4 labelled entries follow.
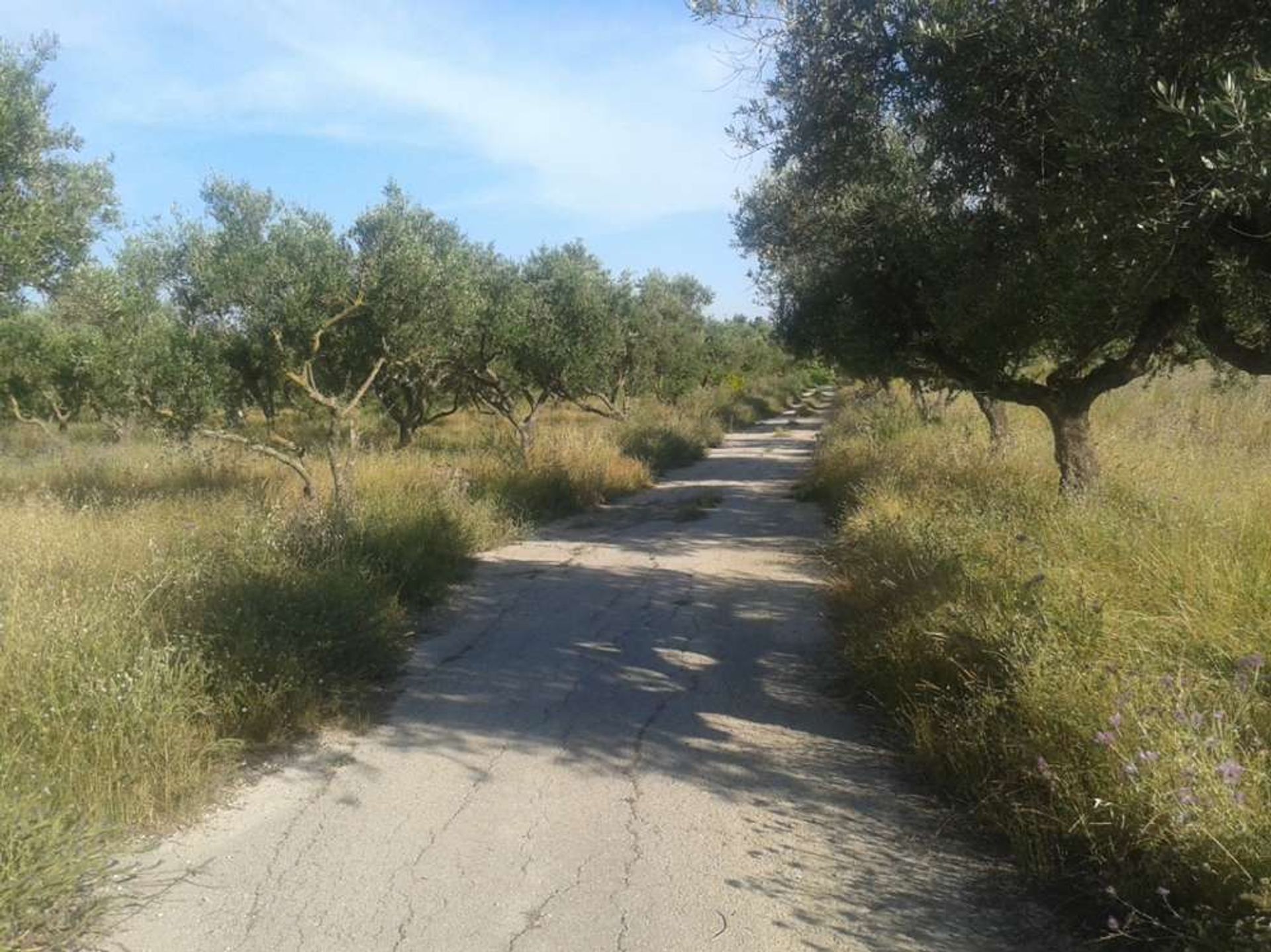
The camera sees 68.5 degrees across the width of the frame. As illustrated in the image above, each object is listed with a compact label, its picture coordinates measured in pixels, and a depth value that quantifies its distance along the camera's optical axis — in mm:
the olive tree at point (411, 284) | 10969
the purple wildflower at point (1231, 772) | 3035
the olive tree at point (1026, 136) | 4203
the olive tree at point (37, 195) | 8820
